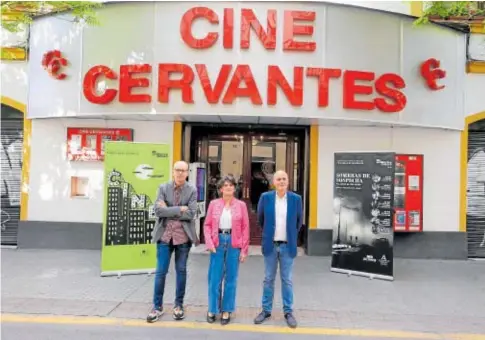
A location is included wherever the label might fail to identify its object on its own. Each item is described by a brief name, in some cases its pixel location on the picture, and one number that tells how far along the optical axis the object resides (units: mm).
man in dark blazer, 5109
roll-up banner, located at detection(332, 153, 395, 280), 7098
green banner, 6879
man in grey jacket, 5062
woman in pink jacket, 4965
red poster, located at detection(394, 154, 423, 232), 8938
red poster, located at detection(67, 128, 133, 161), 9109
